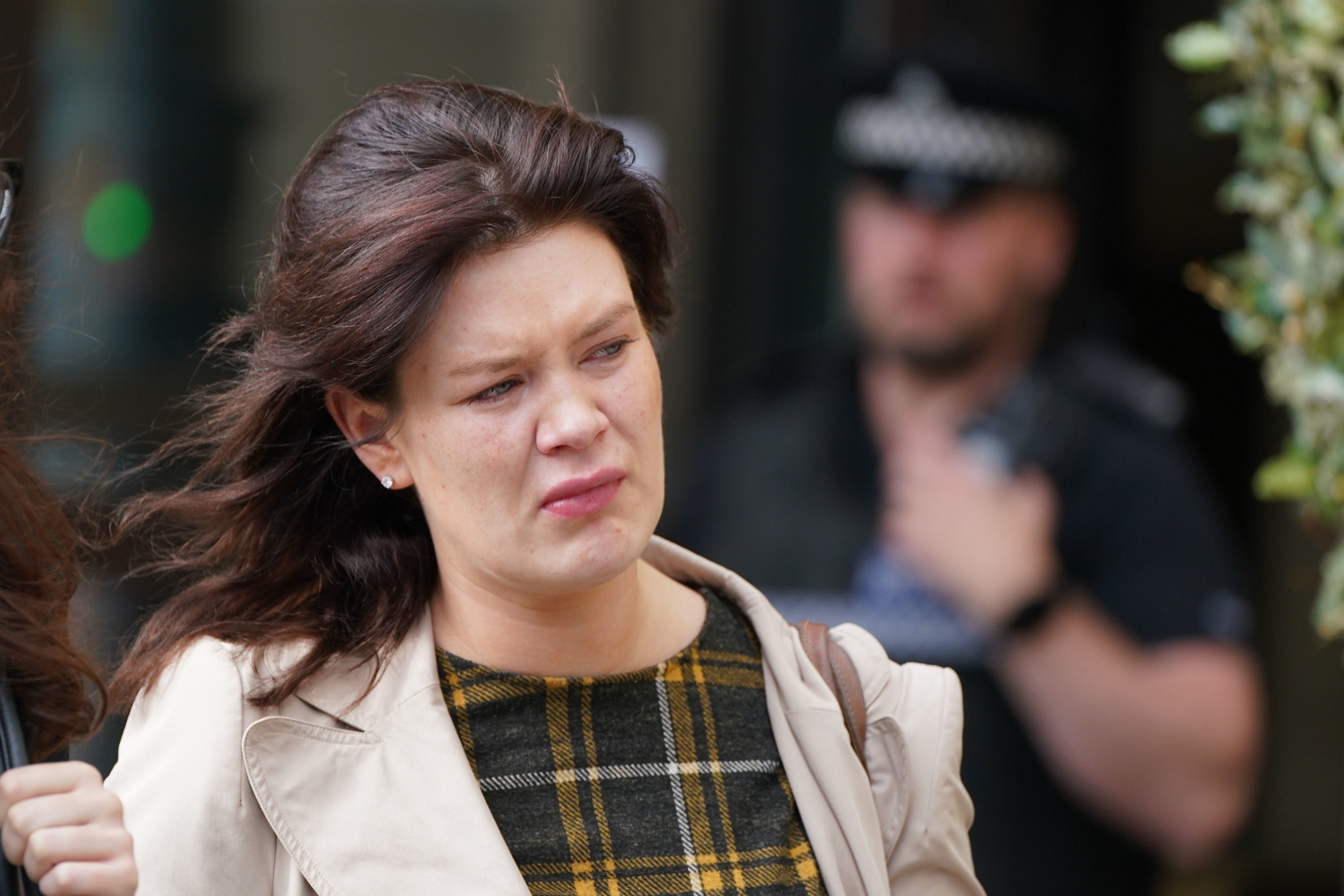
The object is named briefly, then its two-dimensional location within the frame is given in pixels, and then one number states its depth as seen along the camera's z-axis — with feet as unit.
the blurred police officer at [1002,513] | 27.07
